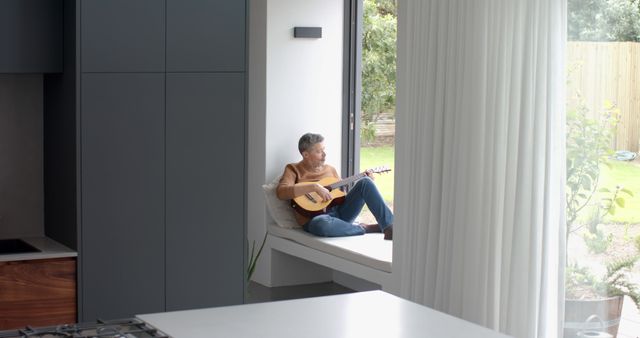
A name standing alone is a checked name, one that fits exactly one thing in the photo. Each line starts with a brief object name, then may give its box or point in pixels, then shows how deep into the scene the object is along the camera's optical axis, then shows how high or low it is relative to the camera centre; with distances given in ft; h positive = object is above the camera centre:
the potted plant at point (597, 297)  13.88 -2.75
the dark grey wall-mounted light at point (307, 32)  21.86 +1.55
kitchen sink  14.38 -2.20
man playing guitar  20.76 -1.99
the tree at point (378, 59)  23.41 +1.03
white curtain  14.28 -0.84
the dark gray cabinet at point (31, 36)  13.58 +0.87
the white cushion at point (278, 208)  21.54 -2.37
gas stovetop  7.63 -1.84
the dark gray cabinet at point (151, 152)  13.76 -0.77
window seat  18.54 -3.04
